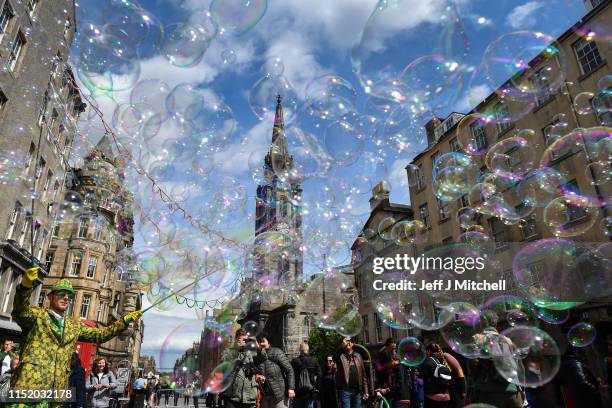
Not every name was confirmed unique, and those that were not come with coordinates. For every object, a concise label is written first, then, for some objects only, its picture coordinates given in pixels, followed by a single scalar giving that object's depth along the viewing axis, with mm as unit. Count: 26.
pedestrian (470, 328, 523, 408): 5113
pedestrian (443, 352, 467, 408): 6301
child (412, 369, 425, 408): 8747
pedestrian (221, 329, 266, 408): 5902
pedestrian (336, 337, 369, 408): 7082
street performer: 3301
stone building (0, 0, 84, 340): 15570
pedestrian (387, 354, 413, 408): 7516
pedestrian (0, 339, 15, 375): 6816
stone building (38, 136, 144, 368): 33906
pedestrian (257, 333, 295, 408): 5867
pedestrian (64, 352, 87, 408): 5992
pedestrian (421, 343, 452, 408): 5945
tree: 37906
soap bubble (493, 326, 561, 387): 5270
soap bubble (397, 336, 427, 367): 7973
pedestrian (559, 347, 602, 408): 5027
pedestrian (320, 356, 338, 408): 8108
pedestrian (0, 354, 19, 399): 6279
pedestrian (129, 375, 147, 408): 13242
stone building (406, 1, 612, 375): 15000
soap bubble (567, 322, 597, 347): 8227
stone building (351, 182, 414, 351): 28328
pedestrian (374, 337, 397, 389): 8117
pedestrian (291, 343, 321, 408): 8078
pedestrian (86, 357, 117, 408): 8754
